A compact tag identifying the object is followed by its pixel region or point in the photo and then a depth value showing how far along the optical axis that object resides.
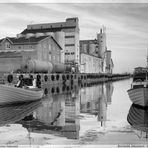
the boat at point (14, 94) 19.68
